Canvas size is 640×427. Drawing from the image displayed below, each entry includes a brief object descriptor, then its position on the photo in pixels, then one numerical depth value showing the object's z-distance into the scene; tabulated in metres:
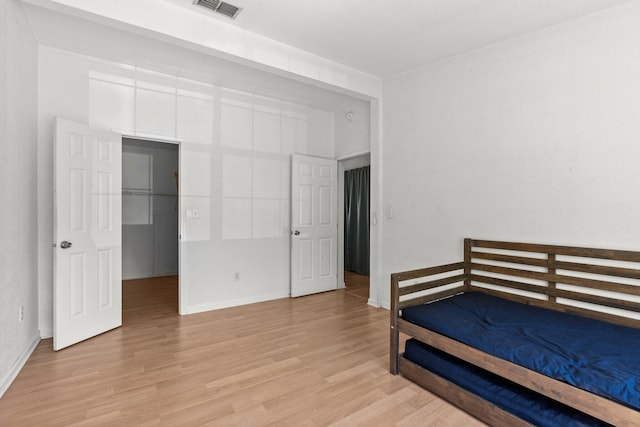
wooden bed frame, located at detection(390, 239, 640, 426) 1.58
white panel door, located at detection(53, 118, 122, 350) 2.77
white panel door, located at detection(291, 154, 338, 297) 4.50
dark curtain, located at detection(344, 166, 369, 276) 6.09
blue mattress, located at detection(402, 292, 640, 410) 1.45
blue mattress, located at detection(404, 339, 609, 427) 1.58
